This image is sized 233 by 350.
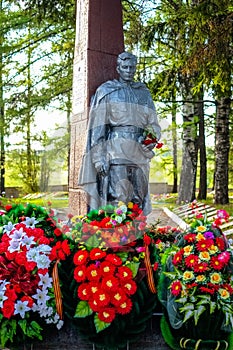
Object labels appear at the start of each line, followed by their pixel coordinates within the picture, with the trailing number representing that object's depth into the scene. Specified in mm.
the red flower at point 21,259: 2709
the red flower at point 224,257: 2597
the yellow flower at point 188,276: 2573
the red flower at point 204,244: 2629
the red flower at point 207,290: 2547
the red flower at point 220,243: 2673
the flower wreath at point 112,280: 2611
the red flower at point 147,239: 2783
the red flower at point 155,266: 2748
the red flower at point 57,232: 2901
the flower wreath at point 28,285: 2707
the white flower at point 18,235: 2795
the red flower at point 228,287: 2602
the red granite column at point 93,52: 4957
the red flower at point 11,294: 2699
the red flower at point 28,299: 2693
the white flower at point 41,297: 2709
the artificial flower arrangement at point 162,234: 3108
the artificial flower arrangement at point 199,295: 2555
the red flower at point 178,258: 2664
